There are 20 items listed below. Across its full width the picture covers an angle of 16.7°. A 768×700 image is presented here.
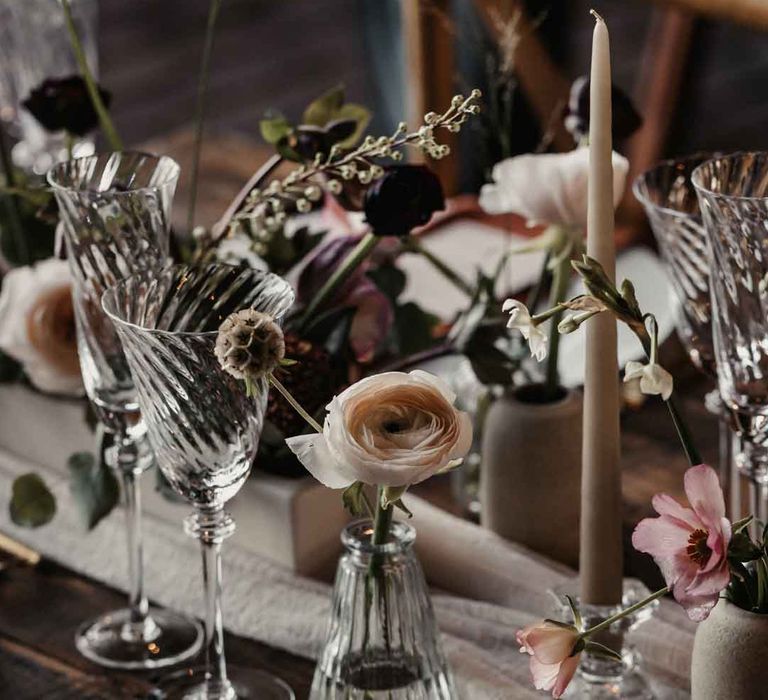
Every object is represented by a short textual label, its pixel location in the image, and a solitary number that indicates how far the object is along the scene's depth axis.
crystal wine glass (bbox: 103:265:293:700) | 1.20
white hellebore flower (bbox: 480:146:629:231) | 1.36
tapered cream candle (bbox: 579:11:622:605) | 1.21
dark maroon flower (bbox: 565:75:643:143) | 1.39
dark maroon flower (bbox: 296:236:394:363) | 1.46
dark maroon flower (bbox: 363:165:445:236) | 1.33
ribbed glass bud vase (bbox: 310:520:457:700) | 1.23
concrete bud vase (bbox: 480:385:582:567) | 1.40
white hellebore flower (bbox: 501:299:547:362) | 1.15
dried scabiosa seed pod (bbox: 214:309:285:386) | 1.14
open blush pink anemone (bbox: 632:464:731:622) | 1.12
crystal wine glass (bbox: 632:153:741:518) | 1.34
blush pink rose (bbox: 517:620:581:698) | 1.15
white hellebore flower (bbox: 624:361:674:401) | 1.13
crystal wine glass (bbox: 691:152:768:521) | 1.21
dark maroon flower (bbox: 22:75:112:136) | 1.50
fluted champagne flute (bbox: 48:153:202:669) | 1.32
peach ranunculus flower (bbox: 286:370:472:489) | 1.15
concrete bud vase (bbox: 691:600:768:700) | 1.16
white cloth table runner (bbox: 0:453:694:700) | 1.33
